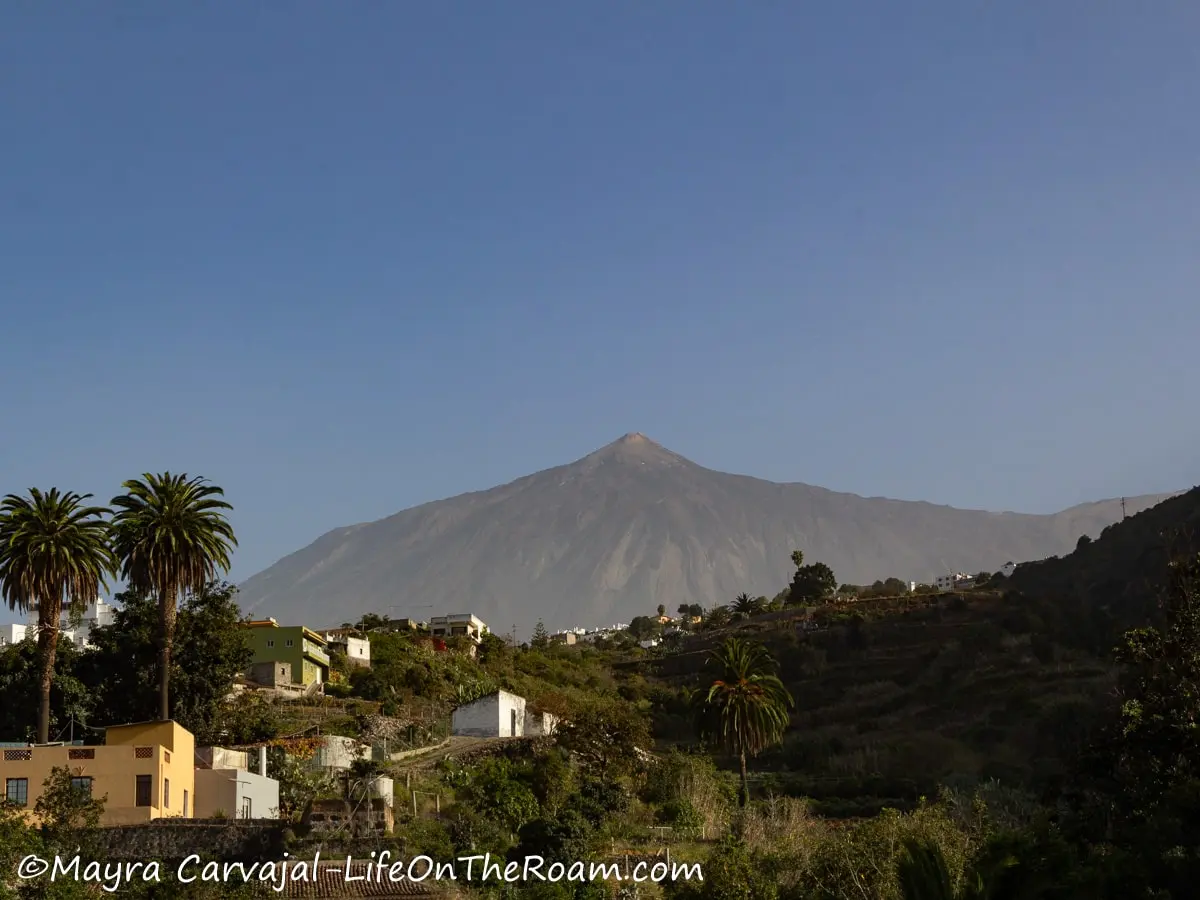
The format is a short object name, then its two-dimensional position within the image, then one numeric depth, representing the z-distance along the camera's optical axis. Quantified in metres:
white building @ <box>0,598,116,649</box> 97.00
